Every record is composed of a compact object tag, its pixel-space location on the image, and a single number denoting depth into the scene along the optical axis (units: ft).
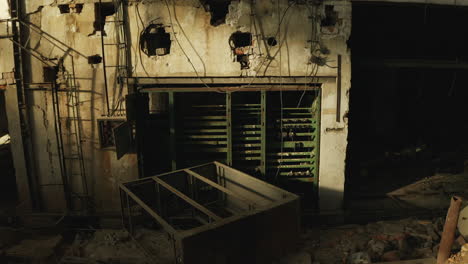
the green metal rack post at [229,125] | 20.22
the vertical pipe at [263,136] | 20.43
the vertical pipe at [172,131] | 20.04
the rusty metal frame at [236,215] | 12.05
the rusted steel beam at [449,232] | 14.51
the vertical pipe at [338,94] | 20.19
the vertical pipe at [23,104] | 19.42
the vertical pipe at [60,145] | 20.06
